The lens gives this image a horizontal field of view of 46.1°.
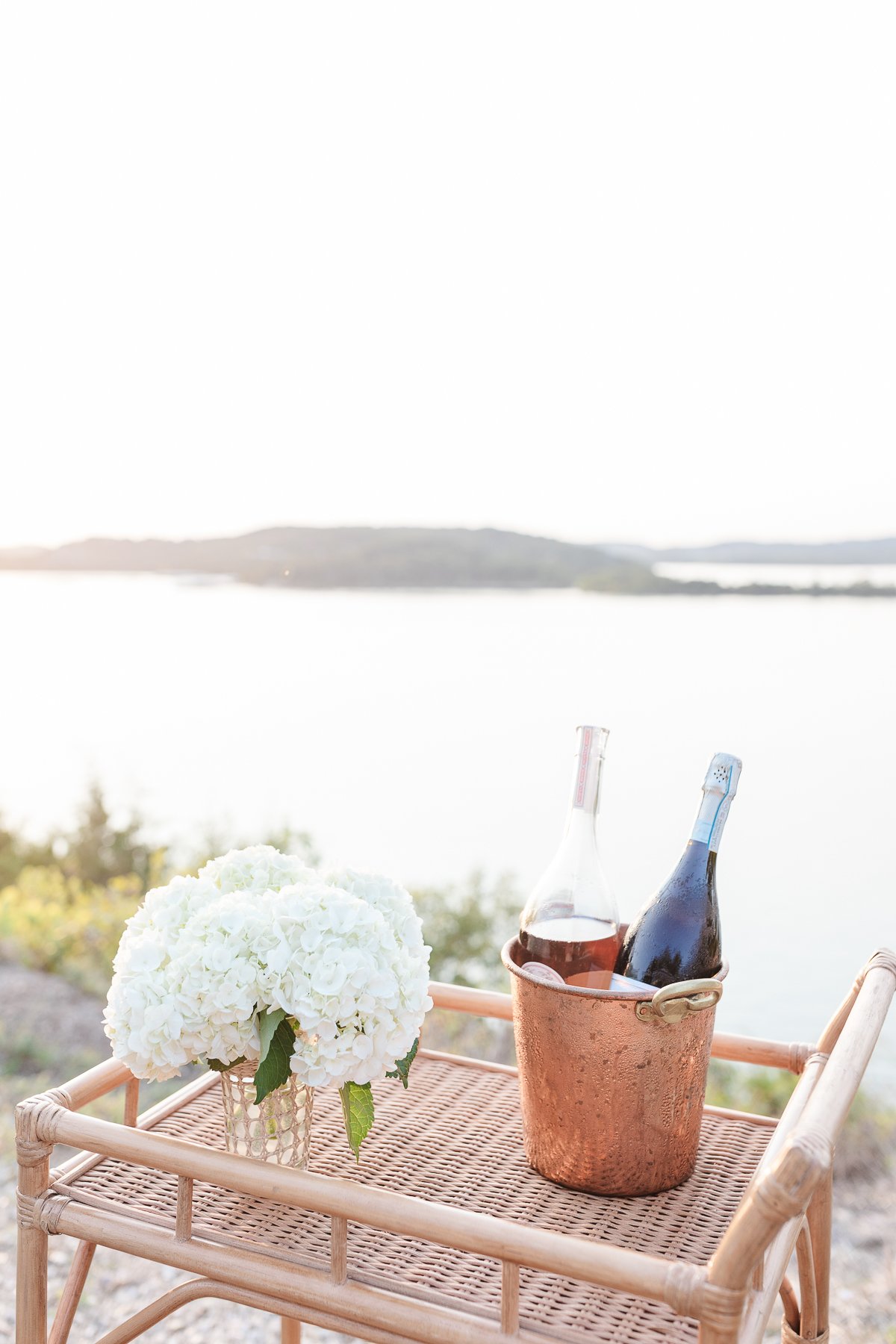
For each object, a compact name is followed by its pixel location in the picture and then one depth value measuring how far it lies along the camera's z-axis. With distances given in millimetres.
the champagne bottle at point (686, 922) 873
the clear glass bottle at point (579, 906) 887
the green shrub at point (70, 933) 2547
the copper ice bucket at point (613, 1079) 779
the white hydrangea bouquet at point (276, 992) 729
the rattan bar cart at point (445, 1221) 642
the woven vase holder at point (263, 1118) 815
